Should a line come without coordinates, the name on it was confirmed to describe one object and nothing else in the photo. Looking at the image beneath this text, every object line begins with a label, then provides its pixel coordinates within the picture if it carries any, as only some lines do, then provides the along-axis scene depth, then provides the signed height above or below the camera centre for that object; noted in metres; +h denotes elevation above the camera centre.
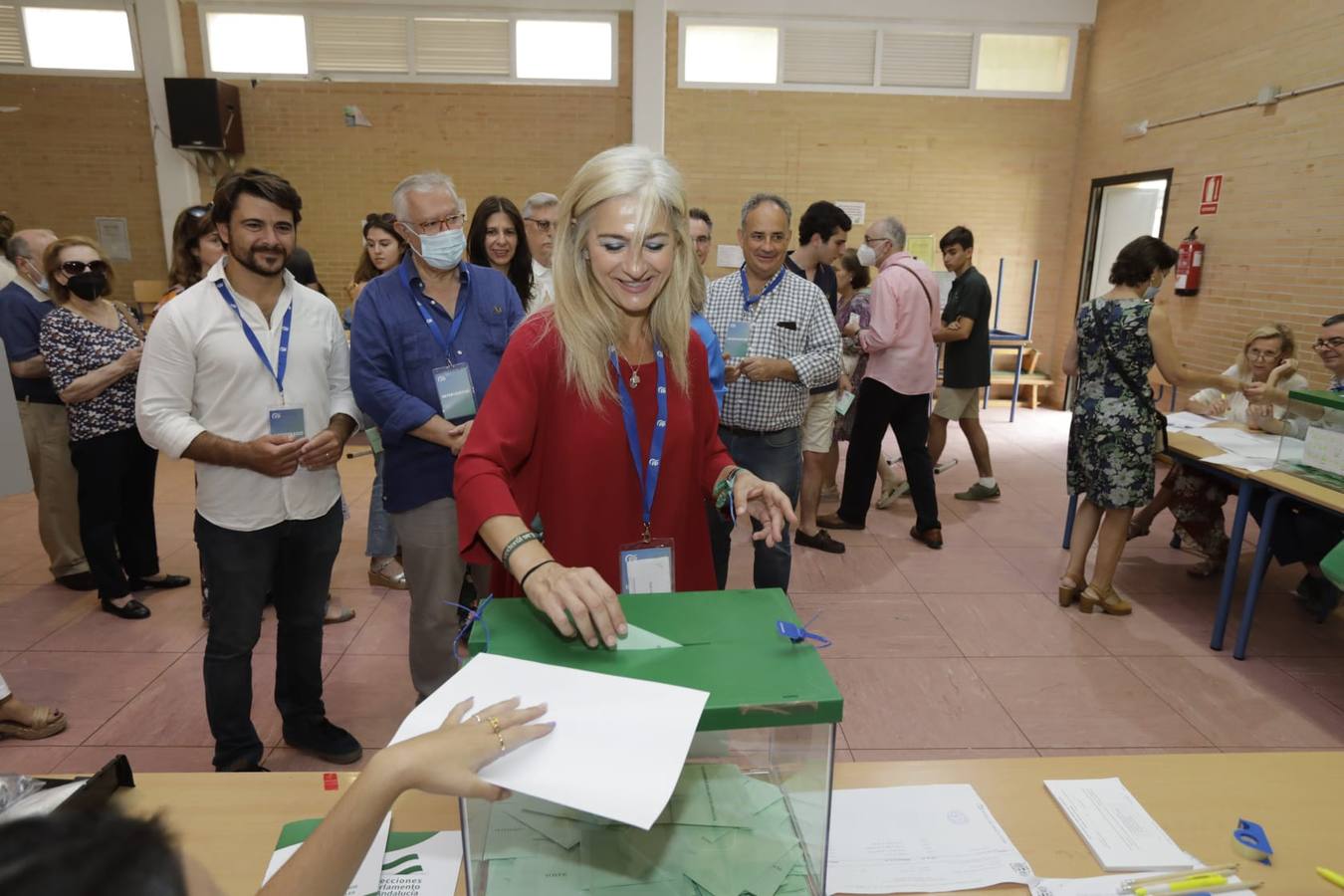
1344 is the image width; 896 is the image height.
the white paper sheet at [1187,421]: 4.29 -0.79
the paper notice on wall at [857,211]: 8.95 +0.66
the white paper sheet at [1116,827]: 1.23 -0.89
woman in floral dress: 3.46 -0.56
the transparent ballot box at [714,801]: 0.94 -0.68
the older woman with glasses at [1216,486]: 4.23 -1.13
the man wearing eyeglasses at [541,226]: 3.85 +0.19
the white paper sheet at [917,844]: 1.20 -0.90
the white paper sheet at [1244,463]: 3.49 -0.82
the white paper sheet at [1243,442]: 3.76 -0.81
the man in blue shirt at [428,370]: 2.47 -0.34
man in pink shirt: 4.55 -0.56
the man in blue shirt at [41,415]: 3.46 -0.72
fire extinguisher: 6.75 +0.09
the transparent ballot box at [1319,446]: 3.10 -0.68
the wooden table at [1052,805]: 1.24 -0.90
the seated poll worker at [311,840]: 0.61 -0.48
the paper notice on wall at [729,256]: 8.89 +0.13
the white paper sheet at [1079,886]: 1.18 -0.90
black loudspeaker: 8.11 +1.49
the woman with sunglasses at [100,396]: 3.34 -0.59
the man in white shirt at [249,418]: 2.19 -0.45
